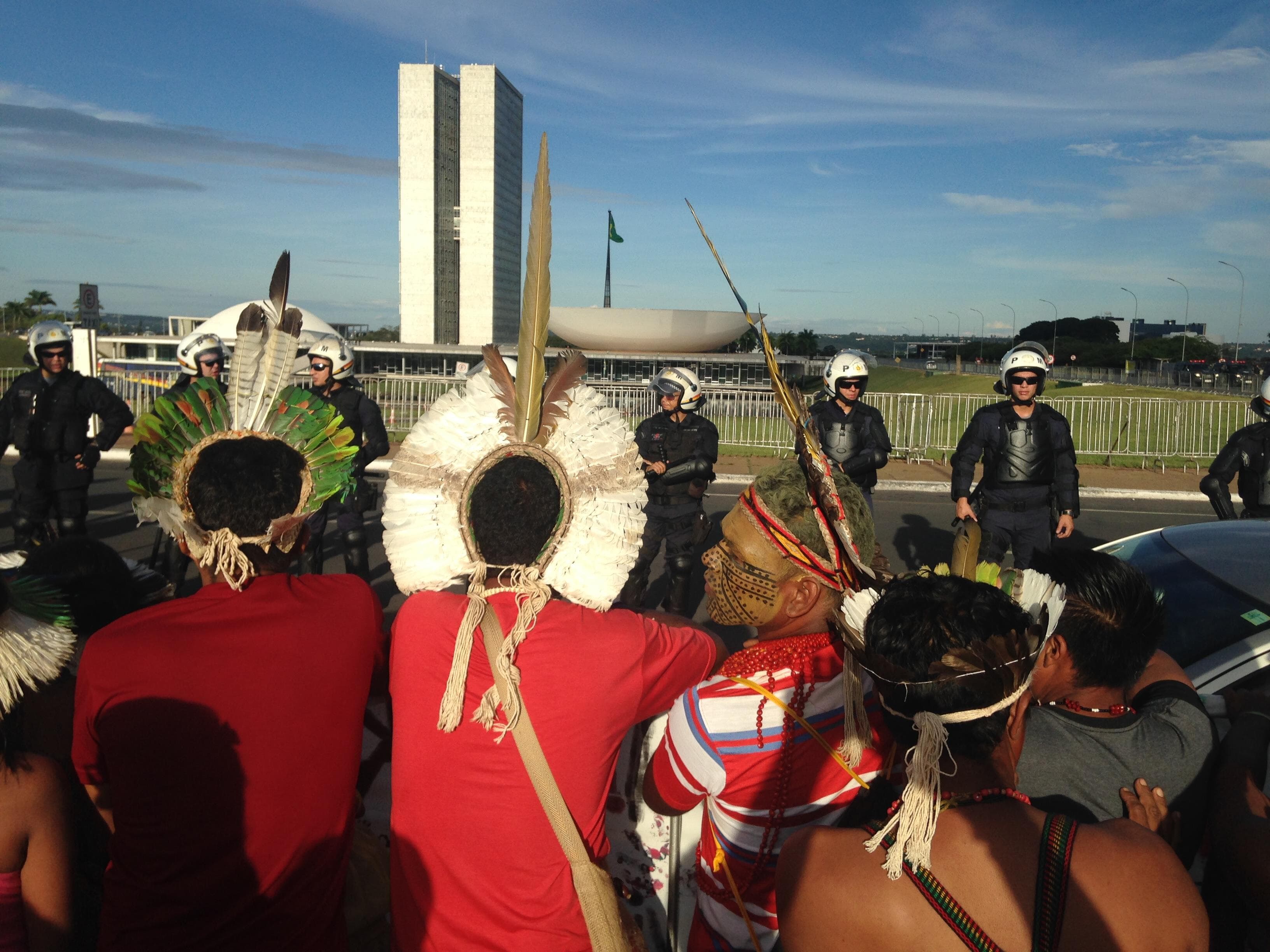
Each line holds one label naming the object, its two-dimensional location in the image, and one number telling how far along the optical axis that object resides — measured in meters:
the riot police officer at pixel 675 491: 7.52
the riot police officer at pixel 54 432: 7.49
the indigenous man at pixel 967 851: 1.40
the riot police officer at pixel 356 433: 7.63
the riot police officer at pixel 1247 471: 6.96
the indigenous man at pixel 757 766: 1.87
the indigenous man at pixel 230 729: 1.80
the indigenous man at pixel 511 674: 1.80
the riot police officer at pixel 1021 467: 6.95
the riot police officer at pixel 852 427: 7.99
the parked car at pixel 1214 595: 3.11
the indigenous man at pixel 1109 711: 1.99
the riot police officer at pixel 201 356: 7.39
